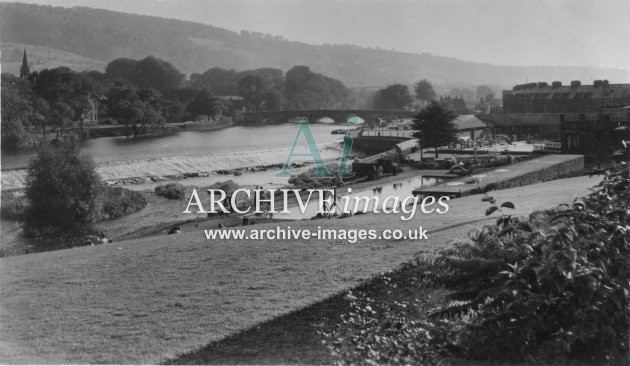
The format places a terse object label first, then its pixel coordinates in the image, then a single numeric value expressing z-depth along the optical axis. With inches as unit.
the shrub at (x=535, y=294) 240.2
